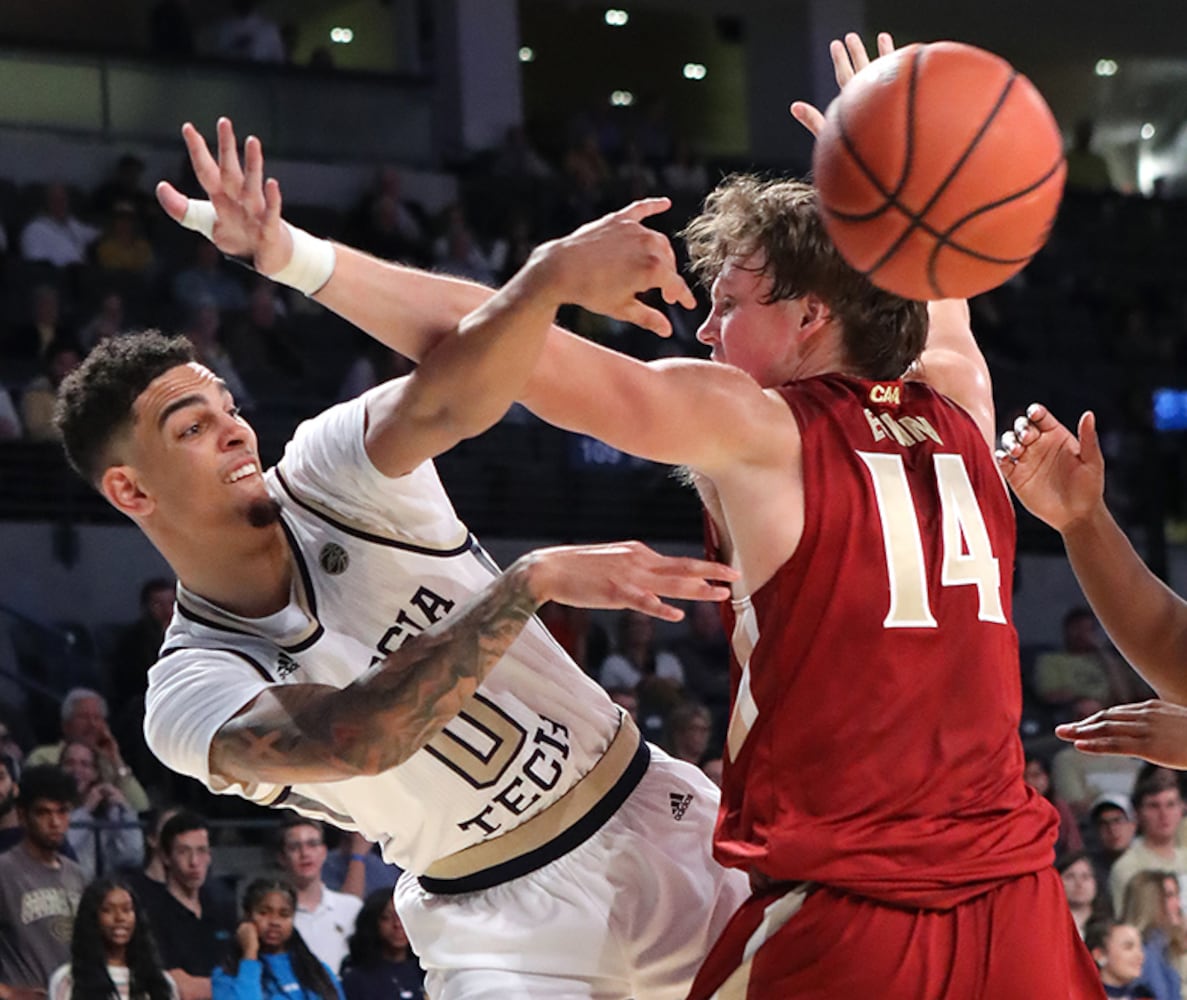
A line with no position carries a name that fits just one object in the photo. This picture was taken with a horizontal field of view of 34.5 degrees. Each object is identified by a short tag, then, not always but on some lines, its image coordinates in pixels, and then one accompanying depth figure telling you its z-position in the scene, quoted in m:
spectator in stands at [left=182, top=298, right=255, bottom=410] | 10.62
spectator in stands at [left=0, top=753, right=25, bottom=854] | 7.08
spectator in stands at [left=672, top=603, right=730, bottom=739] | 10.38
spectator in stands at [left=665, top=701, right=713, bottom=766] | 8.88
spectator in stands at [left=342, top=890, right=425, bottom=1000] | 7.36
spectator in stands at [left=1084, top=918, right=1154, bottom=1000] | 8.33
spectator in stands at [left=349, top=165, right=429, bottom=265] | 12.44
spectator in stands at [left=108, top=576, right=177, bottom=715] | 8.85
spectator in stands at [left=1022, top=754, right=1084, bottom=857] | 9.02
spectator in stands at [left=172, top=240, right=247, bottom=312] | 11.37
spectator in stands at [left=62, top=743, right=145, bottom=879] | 7.41
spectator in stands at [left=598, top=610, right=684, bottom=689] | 9.91
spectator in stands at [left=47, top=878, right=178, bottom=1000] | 6.69
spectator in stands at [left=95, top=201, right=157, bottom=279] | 11.59
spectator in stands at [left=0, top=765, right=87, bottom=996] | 6.74
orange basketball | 3.07
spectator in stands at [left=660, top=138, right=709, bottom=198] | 15.13
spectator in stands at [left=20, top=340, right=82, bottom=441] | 10.11
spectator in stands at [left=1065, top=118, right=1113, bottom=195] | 17.20
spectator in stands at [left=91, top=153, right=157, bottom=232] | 11.90
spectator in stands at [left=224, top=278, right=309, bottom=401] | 11.26
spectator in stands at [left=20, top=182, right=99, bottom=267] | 11.43
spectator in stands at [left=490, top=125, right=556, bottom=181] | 14.05
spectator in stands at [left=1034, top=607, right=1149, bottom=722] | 11.02
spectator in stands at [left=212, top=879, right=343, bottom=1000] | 7.00
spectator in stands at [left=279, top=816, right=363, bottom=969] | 7.46
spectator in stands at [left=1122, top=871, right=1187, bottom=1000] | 8.55
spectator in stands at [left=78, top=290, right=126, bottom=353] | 10.51
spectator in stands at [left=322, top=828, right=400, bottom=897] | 7.86
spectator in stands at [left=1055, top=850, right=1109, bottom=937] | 8.48
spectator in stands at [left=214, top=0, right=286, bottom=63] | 14.37
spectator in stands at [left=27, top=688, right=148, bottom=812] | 8.08
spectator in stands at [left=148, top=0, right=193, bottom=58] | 13.81
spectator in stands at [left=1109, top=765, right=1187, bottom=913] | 8.82
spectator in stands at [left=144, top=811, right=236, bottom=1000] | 6.98
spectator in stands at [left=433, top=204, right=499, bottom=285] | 12.52
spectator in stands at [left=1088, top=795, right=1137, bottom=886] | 8.95
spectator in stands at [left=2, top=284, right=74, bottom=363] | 10.60
